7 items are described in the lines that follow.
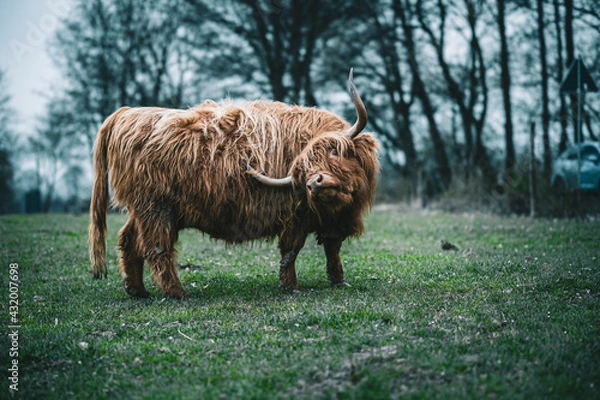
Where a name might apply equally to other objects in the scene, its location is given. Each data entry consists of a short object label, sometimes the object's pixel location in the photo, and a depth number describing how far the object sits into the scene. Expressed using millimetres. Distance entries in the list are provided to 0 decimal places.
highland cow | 5910
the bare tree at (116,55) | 23312
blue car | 13564
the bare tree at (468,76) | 19594
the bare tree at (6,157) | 25484
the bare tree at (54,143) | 24703
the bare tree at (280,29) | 22172
